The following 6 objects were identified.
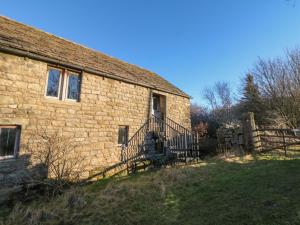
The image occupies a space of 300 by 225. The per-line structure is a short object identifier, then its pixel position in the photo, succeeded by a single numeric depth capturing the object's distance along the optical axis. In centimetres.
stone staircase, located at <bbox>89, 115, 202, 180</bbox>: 888
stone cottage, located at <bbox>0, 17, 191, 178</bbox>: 588
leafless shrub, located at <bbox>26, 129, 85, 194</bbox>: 598
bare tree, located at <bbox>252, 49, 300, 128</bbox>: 1677
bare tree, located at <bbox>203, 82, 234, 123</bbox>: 3091
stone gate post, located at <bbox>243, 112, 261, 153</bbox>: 976
